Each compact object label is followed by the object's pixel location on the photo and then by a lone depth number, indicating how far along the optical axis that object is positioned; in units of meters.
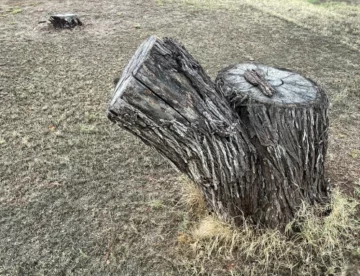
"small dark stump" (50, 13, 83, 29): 6.68
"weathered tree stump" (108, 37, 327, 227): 2.13
